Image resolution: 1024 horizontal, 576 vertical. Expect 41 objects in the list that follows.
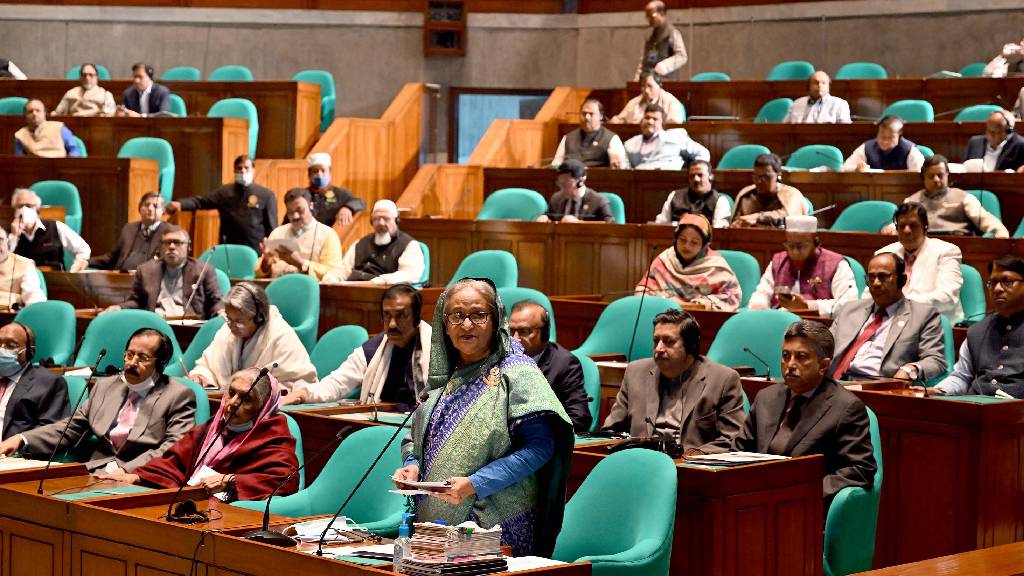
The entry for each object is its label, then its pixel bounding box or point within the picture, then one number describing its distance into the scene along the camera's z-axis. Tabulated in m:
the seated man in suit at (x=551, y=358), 8.77
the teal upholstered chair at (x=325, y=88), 19.77
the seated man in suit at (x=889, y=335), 9.29
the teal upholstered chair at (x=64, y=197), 16.00
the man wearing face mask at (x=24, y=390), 9.05
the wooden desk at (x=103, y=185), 16.22
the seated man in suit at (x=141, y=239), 14.23
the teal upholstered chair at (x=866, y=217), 13.72
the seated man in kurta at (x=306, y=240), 14.02
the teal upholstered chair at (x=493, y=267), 12.97
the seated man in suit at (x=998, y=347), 8.87
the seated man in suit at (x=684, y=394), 8.01
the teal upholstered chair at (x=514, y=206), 15.39
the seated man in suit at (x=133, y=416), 8.47
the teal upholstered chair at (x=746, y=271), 12.20
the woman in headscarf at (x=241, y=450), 7.31
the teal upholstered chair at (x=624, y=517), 5.82
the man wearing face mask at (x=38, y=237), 14.34
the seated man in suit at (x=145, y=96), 18.44
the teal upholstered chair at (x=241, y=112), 18.25
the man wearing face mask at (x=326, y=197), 15.74
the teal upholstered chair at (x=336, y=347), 10.28
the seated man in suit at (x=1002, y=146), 14.51
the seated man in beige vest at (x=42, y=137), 17.17
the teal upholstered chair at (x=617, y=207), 15.08
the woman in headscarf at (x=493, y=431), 5.49
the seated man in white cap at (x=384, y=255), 13.42
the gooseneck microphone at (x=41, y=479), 6.91
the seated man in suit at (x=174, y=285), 12.70
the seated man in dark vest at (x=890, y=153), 15.08
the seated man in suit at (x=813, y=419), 7.41
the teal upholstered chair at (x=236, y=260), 14.48
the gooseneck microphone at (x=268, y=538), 5.69
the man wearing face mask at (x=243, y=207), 15.71
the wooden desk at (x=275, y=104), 18.67
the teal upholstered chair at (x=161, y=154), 16.87
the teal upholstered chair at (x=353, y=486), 6.69
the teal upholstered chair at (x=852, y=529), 7.30
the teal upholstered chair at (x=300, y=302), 12.22
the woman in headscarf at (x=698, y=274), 11.62
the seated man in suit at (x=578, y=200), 14.78
